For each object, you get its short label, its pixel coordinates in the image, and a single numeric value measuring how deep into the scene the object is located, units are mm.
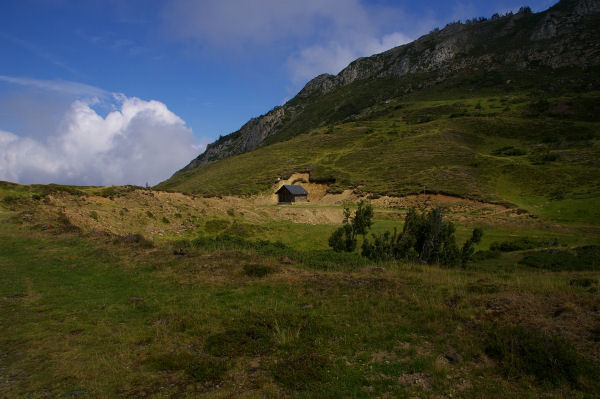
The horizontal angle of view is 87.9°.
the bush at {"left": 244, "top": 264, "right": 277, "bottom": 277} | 12473
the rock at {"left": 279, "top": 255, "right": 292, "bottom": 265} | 14902
